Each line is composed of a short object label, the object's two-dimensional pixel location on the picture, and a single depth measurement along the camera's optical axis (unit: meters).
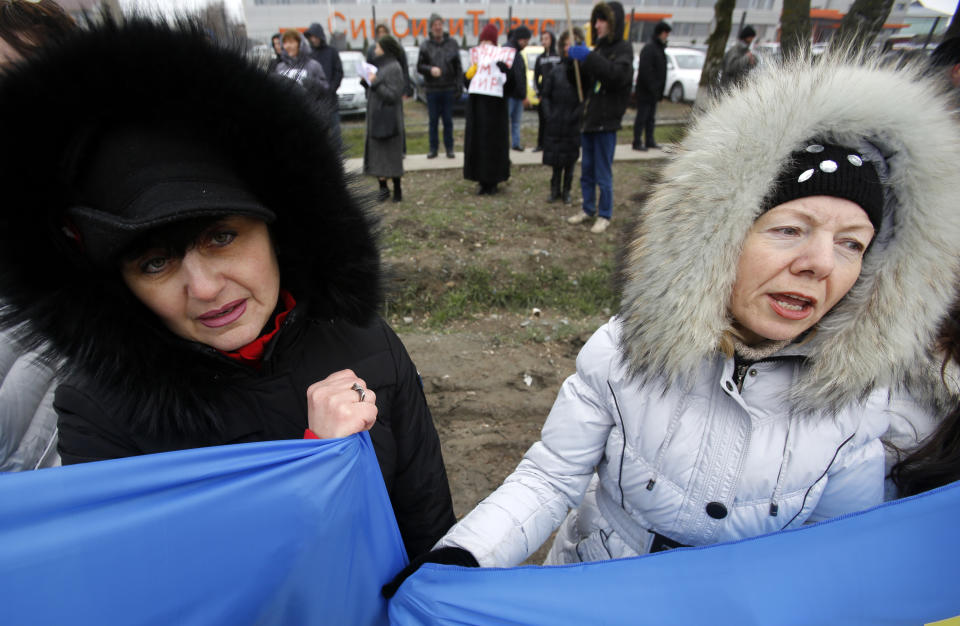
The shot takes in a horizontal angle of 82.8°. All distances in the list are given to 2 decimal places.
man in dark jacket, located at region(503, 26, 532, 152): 7.57
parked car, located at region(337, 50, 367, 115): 13.29
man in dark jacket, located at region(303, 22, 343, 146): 8.22
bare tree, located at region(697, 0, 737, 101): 6.65
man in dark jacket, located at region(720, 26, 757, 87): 8.26
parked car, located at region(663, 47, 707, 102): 16.16
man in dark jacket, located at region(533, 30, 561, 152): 8.41
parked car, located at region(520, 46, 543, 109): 14.76
